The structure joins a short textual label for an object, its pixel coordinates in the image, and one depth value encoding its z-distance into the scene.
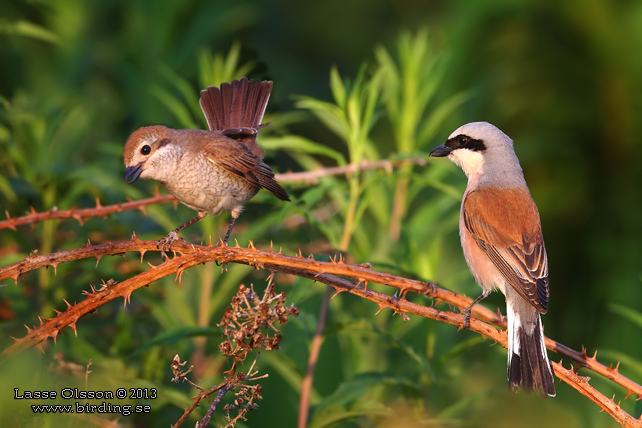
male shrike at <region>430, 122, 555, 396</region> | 6.43
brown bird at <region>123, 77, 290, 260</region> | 7.46
